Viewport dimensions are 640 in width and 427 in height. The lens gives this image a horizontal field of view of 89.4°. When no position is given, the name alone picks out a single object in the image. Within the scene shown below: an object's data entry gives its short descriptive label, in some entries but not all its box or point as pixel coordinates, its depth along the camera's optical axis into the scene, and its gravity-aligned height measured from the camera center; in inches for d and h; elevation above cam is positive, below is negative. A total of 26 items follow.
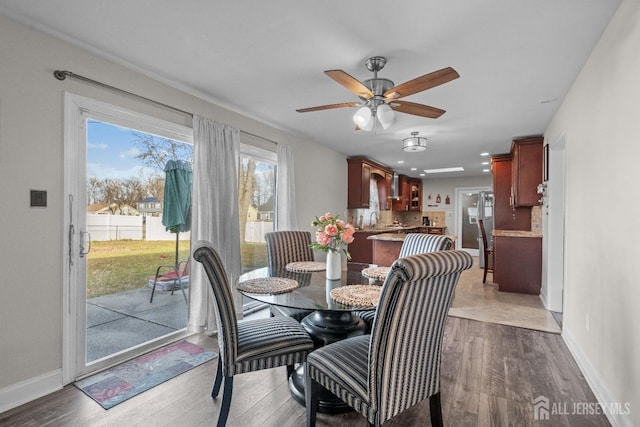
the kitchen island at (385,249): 183.0 -21.4
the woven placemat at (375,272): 95.1 -18.9
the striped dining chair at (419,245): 97.0 -11.3
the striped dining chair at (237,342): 65.7 -28.8
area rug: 84.1 -47.6
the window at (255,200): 154.5 +5.3
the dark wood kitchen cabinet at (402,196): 340.4 +17.5
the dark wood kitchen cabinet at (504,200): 220.0 +8.3
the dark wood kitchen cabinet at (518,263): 183.0 -29.6
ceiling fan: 82.7 +33.3
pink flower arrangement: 89.4 -6.3
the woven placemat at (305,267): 106.2 -18.9
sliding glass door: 90.5 -9.9
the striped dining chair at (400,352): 49.7 -24.2
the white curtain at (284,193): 170.9 +9.6
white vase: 93.0 -15.6
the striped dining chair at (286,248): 121.0 -14.6
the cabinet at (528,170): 180.2 +24.0
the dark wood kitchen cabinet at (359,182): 246.1 +22.5
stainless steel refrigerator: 278.4 -0.1
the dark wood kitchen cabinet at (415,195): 373.7 +19.5
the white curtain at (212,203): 121.2 +2.9
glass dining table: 71.7 -20.4
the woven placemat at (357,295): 69.7 -19.5
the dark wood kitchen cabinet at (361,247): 239.9 -26.6
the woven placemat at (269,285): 79.4 -19.3
